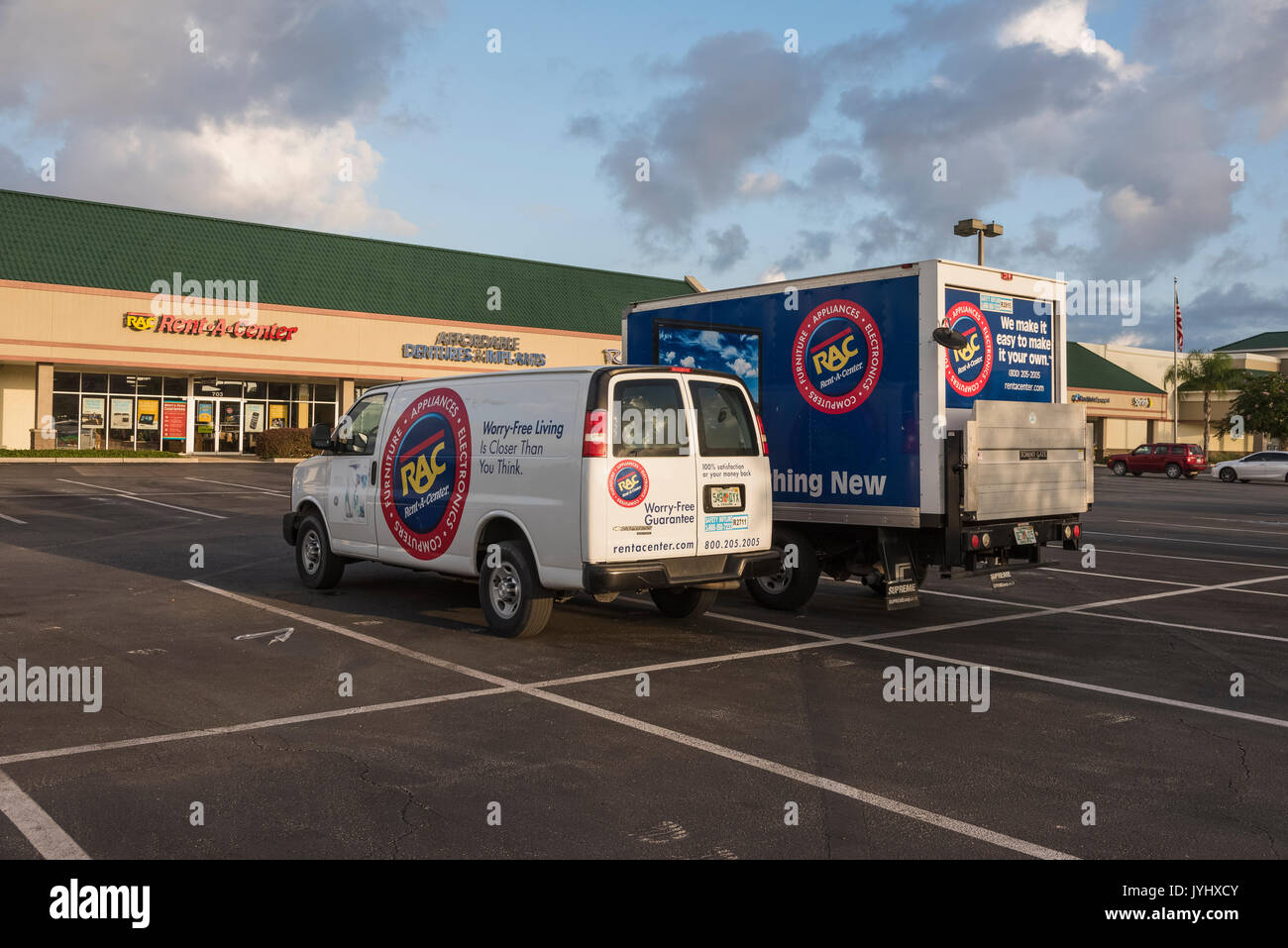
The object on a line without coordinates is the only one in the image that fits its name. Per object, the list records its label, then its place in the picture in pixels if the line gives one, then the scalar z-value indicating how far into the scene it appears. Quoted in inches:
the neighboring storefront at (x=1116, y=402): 2694.4
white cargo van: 330.3
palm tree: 2854.3
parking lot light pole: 828.6
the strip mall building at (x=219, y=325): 1535.4
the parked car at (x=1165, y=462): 1926.7
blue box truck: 373.4
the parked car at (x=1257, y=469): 1833.2
